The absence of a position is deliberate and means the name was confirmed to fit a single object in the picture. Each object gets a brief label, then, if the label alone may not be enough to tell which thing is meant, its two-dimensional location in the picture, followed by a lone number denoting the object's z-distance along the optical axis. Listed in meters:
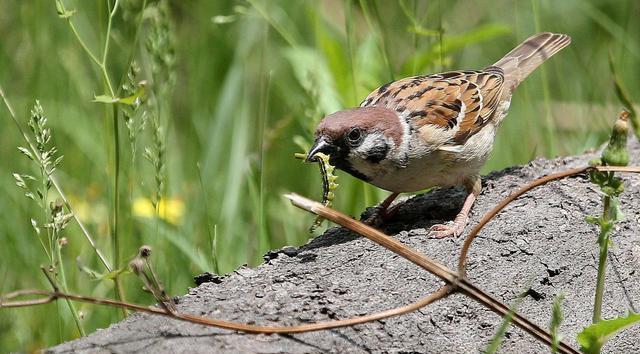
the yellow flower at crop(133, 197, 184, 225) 8.45
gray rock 4.48
